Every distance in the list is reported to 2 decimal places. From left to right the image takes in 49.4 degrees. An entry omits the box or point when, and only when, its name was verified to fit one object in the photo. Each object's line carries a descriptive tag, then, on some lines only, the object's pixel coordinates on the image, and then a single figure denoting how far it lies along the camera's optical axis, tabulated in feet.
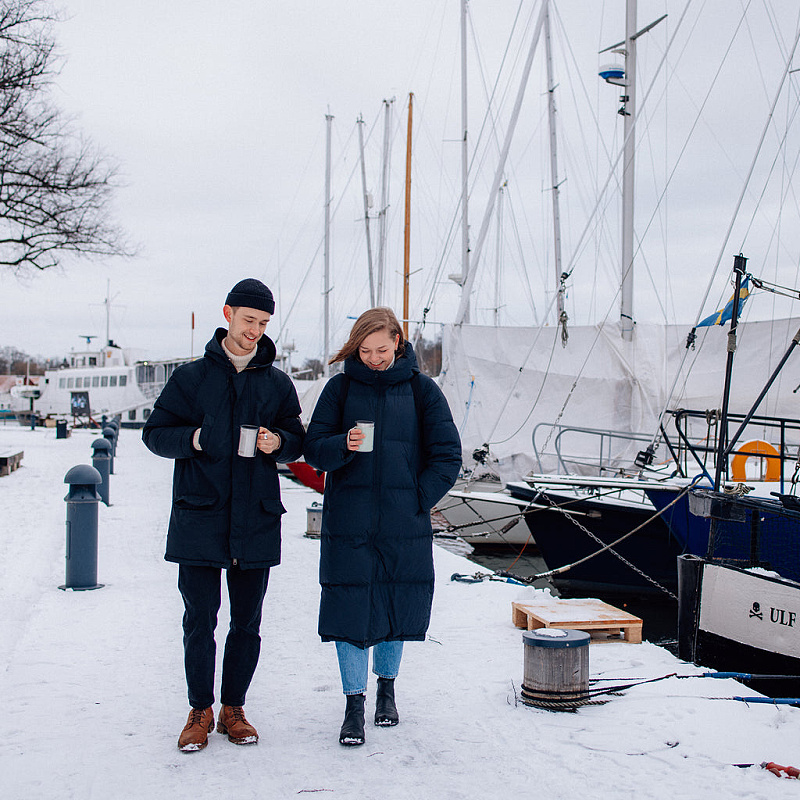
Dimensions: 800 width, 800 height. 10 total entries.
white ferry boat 193.16
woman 12.20
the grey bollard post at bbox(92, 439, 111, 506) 40.96
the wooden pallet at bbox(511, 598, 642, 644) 18.21
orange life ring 34.12
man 11.80
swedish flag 23.51
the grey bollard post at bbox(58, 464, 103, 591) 22.45
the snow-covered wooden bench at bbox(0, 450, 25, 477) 54.54
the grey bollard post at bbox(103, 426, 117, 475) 68.92
